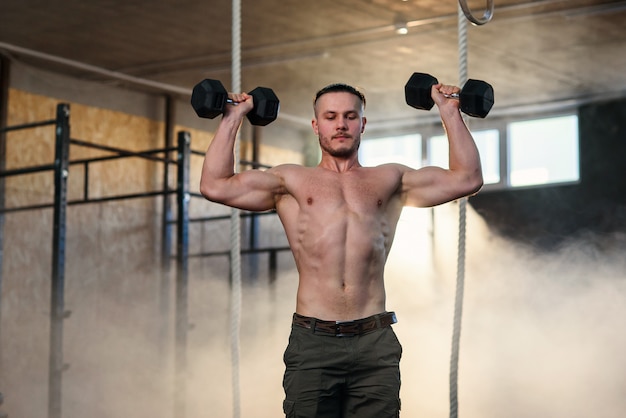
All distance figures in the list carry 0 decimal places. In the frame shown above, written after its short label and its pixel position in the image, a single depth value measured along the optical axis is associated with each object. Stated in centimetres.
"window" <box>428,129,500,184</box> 956
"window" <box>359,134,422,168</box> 1006
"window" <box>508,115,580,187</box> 921
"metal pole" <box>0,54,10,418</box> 742
